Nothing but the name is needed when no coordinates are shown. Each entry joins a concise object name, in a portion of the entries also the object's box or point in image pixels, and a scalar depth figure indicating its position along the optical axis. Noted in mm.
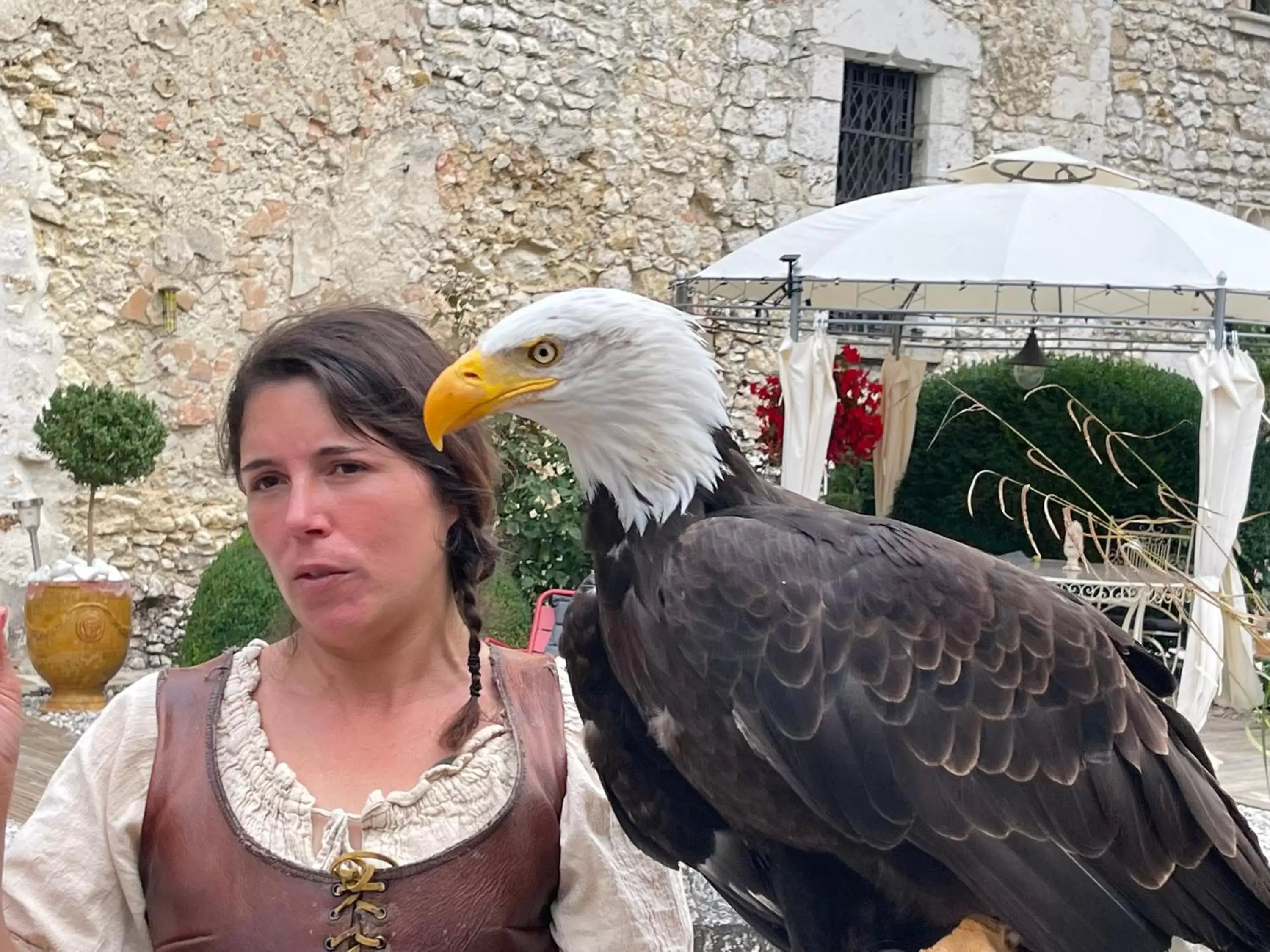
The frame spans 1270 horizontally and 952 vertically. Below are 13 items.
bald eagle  1697
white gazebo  6773
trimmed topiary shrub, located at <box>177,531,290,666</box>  5938
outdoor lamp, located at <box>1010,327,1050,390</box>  8898
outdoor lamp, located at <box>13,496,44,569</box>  6922
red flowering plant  8547
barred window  10703
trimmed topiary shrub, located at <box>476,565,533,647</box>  5074
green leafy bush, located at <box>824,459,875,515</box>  10016
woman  1625
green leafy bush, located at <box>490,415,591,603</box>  6820
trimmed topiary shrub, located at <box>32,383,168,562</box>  6668
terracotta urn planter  6215
